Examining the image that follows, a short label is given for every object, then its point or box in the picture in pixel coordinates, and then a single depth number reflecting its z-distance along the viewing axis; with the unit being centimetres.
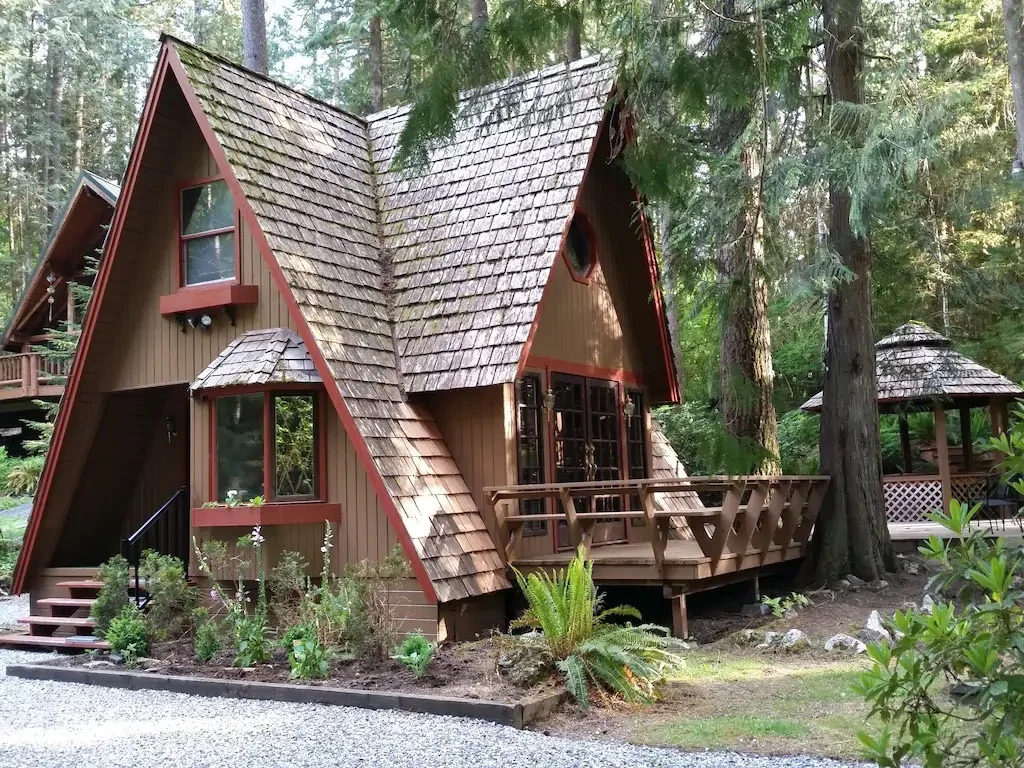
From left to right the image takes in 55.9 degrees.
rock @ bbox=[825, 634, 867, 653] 791
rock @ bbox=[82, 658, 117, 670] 825
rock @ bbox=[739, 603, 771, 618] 976
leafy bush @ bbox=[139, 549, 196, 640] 846
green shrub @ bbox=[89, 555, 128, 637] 884
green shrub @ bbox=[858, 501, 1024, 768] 238
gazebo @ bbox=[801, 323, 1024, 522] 1642
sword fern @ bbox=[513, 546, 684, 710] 638
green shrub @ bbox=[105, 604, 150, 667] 827
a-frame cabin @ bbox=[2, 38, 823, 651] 891
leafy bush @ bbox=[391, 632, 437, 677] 698
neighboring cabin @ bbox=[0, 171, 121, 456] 1842
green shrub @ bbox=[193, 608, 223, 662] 790
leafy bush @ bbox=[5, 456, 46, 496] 2297
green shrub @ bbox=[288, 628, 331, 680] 721
